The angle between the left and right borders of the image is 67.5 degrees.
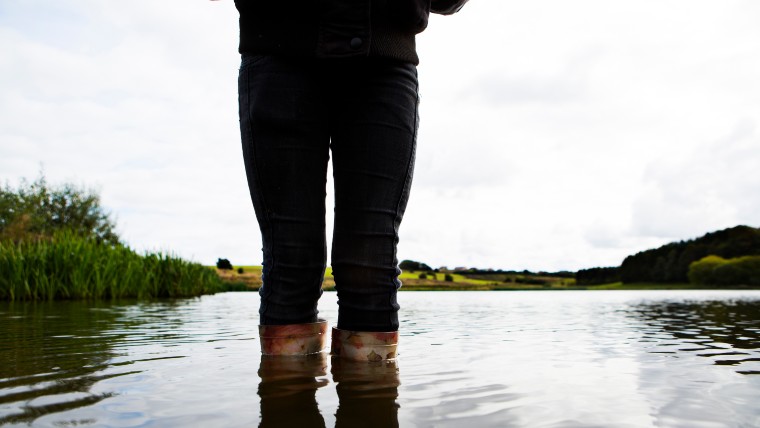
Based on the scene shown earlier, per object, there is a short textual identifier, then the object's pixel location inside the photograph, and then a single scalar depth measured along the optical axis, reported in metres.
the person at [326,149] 1.88
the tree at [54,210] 27.75
